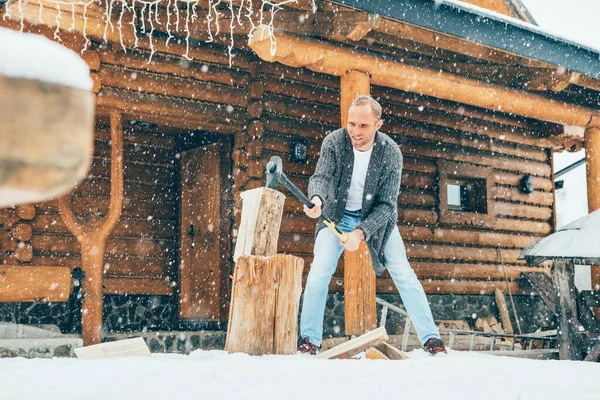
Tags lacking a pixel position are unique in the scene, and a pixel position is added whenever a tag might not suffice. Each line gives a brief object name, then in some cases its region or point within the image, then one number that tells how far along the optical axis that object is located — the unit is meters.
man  4.60
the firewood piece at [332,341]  7.14
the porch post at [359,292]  6.82
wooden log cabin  7.29
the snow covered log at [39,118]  1.24
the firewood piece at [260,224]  4.01
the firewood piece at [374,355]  4.27
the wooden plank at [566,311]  7.16
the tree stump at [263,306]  3.85
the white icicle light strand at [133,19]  7.70
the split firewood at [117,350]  3.90
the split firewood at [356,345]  4.37
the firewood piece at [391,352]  4.31
